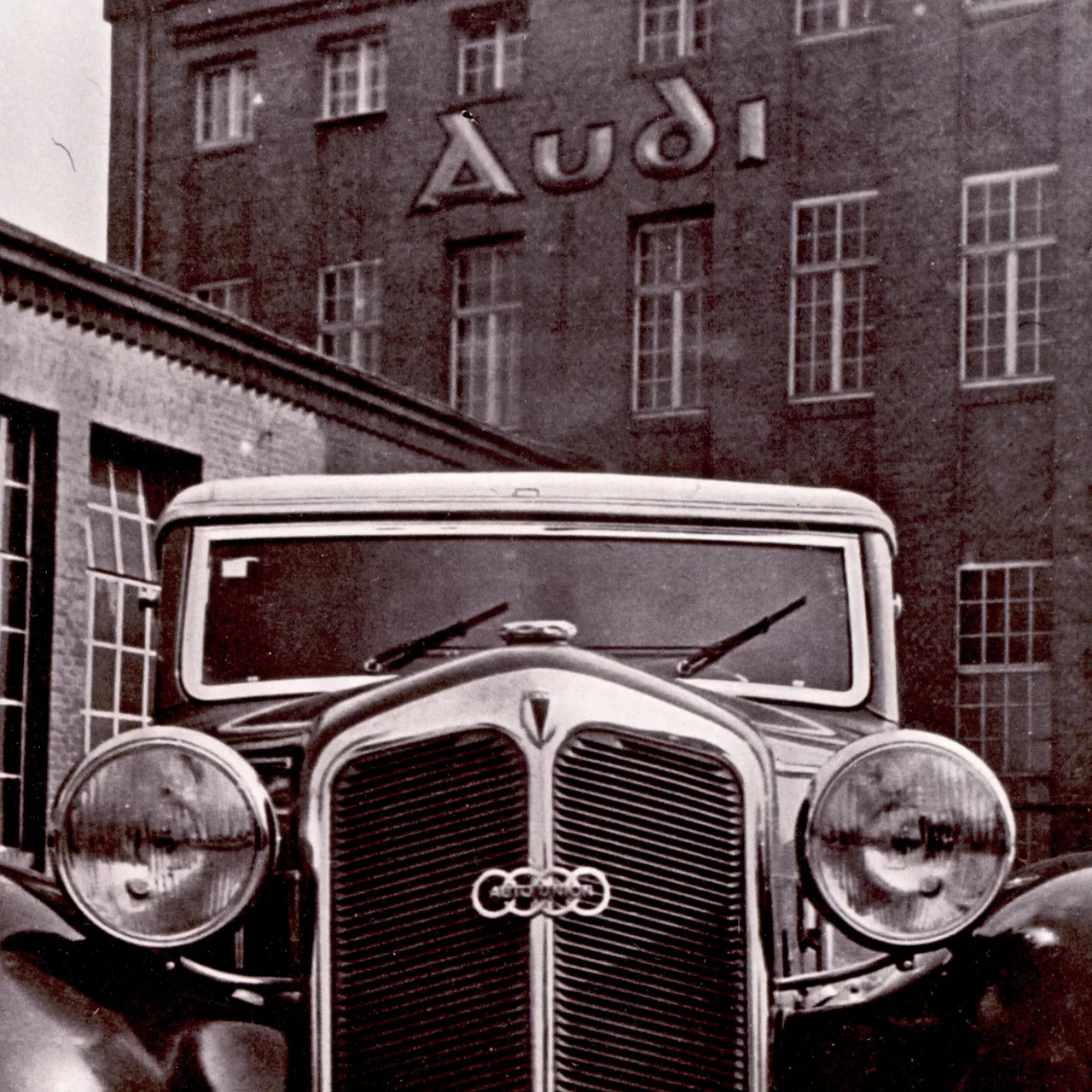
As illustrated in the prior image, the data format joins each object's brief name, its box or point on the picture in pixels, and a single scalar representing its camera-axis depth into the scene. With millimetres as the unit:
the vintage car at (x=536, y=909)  2838
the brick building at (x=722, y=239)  18688
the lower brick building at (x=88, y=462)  12992
